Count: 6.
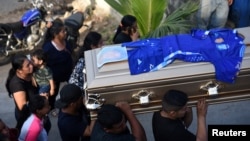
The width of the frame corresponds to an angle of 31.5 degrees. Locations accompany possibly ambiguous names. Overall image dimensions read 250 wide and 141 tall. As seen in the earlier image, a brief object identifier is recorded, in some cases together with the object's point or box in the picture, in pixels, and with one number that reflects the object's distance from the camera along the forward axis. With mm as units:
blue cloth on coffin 3709
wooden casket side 3650
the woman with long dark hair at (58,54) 5070
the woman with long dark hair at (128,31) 4979
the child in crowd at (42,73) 4727
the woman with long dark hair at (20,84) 4355
